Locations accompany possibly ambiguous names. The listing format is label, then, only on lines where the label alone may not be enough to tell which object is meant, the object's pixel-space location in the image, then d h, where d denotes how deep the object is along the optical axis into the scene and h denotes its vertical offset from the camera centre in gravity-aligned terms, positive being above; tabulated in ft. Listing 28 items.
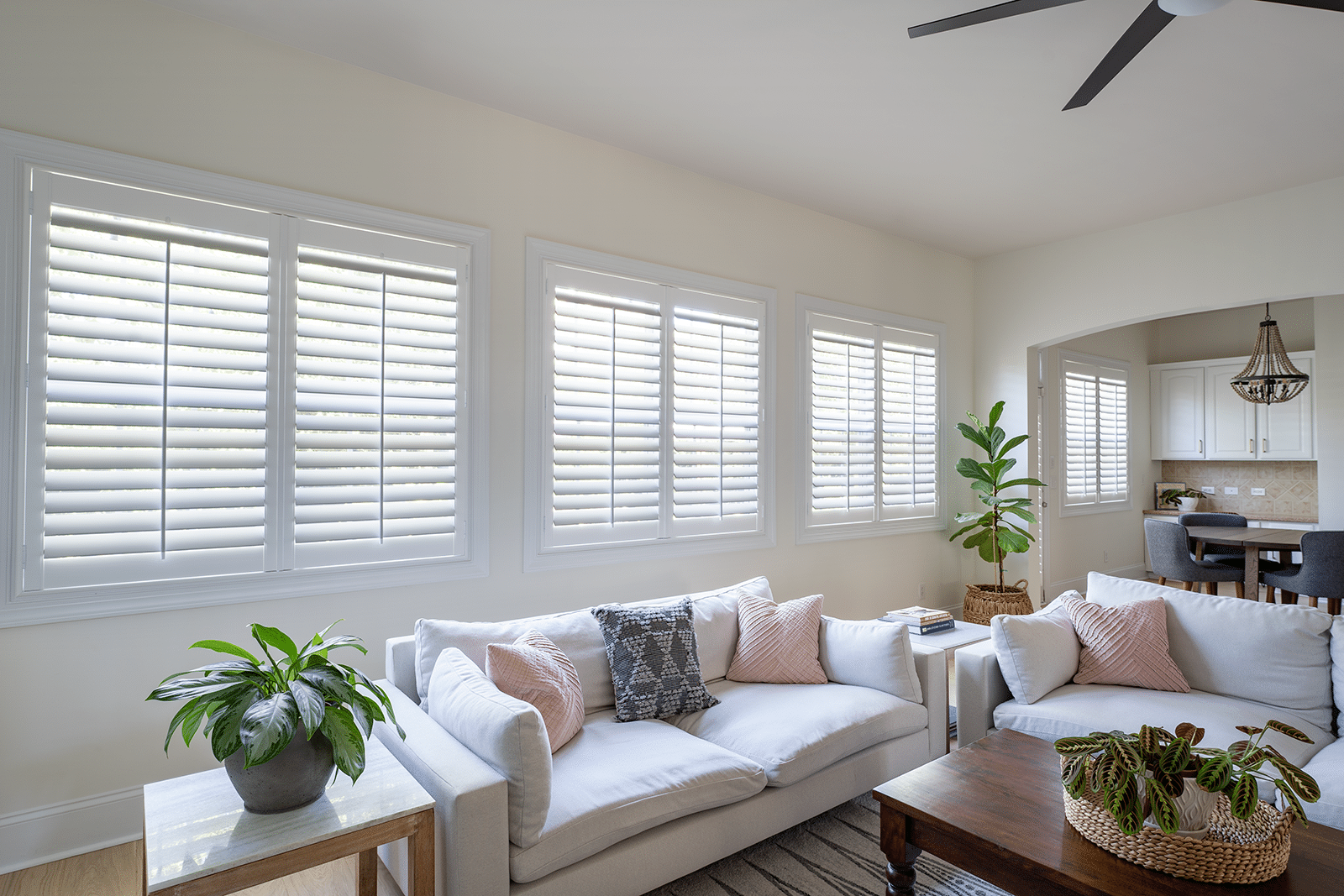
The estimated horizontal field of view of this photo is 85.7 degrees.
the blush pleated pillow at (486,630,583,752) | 7.27 -2.24
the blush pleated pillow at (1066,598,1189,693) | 8.95 -2.31
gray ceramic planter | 5.36 -2.34
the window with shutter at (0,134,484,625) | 7.90 +0.75
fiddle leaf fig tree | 16.62 -0.79
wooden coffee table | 5.11 -2.91
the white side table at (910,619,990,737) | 10.72 -2.74
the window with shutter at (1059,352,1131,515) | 21.57 +1.01
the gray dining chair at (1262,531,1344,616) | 14.93 -2.18
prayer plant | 4.93 -2.19
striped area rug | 7.19 -4.20
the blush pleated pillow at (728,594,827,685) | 9.51 -2.40
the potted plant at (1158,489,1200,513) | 24.32 -1.15
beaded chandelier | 19.47 +2.36
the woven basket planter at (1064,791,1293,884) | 4.98 -2.69
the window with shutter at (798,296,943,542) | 15.21 +0.98
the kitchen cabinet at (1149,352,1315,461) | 21.75 +1.47
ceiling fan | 6.78 +4.34
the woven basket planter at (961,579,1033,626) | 16.10 -3.09
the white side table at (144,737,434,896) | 4.85 -2.65
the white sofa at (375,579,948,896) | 5.86 -2.94
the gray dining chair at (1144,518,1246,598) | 17.35 -2.38
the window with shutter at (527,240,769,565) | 11.47 +0.96
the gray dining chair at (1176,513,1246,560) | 19.49 -1.54
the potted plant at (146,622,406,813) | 5.14 -1.87
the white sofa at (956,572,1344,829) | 8.11 -2.60
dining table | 16.44 -1.74
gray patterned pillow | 8.31 -2.35
